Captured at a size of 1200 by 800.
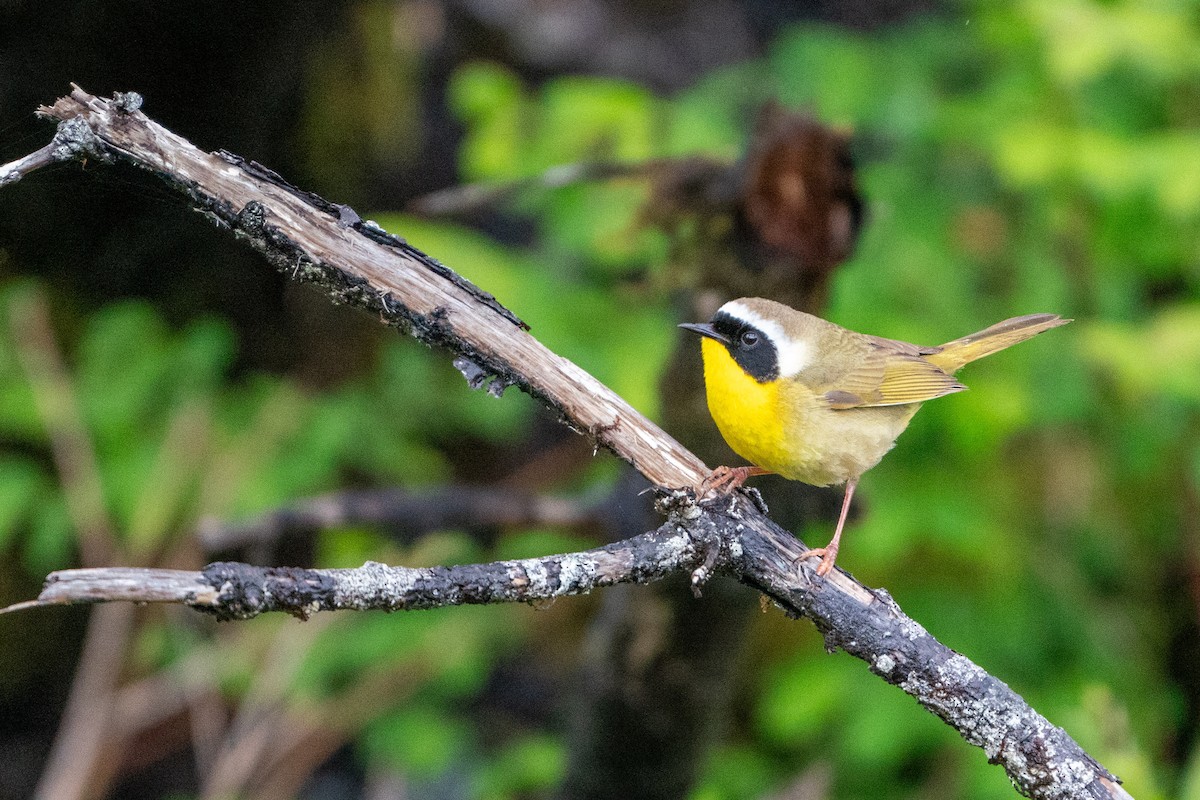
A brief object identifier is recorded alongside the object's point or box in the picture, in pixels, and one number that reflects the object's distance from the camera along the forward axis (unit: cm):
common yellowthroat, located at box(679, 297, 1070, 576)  514
